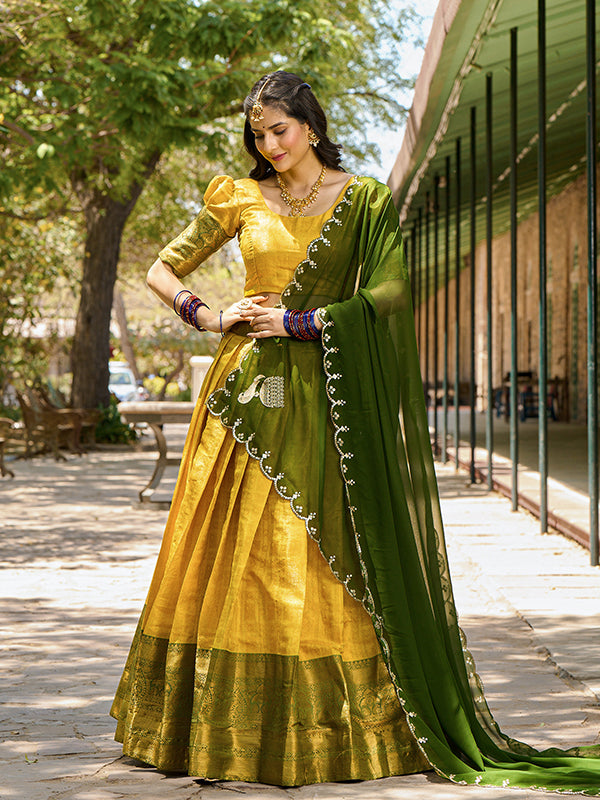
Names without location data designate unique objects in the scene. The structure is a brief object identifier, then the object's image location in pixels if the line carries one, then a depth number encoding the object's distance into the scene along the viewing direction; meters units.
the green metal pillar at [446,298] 13.66
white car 35.71
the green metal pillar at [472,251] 10.55
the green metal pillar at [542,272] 7.63
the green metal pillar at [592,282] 6.31
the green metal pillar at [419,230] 16.39
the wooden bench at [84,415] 17.20
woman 2.95
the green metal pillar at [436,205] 13.86
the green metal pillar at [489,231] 9.60
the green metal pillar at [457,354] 12.27
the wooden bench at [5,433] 13.17
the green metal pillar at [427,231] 14.93
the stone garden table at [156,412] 9.33
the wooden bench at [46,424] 15.91
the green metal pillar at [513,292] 8.74
